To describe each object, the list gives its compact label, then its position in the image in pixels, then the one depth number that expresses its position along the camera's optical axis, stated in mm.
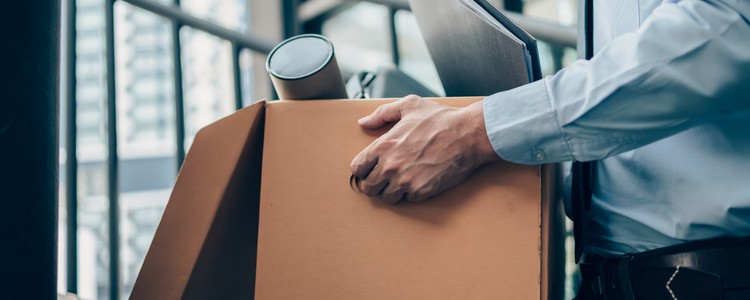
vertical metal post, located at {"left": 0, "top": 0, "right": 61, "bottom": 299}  581
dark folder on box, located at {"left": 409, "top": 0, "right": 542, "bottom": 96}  749
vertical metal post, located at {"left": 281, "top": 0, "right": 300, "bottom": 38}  2105
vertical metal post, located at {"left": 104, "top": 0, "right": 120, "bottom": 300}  1418
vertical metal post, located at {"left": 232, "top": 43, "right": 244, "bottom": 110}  1591
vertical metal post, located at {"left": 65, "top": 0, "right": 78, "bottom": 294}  1380
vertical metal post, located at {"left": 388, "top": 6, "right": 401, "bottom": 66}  1611
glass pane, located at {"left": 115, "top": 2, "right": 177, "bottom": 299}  1450
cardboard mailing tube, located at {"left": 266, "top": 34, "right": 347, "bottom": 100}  833
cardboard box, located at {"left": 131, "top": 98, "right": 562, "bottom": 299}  740
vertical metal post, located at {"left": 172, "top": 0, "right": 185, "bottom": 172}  1466
